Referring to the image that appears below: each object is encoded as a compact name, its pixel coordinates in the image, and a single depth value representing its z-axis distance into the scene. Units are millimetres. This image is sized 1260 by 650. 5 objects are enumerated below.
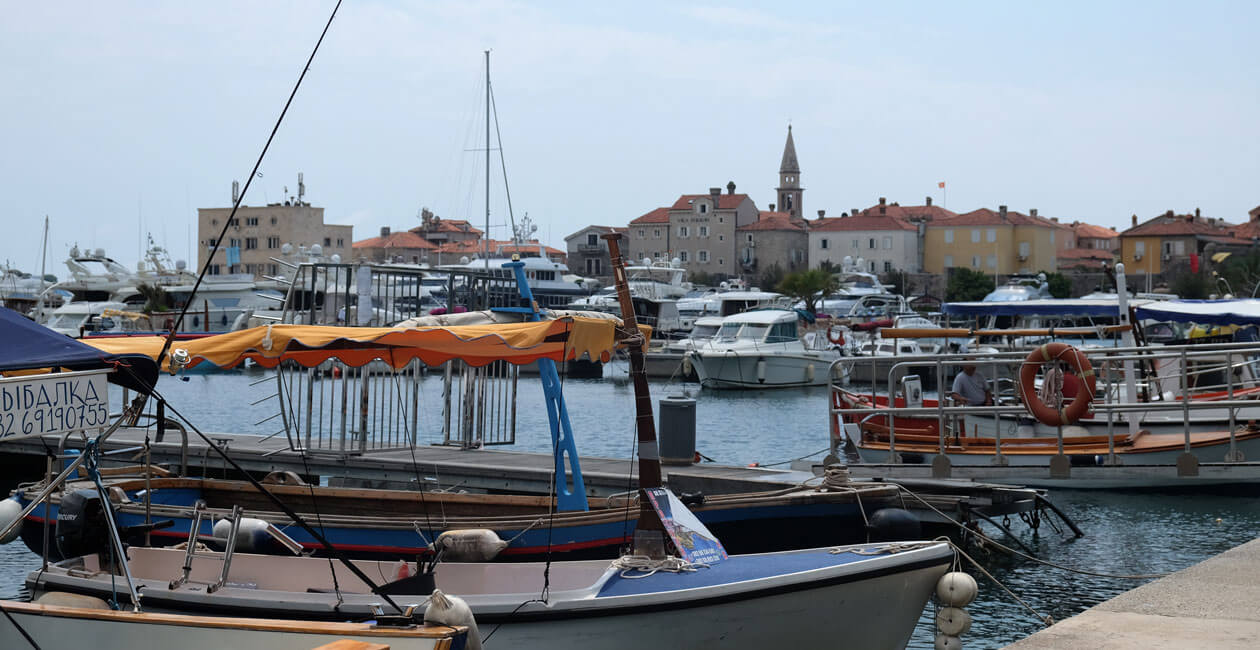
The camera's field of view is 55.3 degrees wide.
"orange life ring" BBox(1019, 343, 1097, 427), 15492
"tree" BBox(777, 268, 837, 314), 79500
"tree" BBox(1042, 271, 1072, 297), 92606
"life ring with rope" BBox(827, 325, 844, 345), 48069
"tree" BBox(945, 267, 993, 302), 93375
